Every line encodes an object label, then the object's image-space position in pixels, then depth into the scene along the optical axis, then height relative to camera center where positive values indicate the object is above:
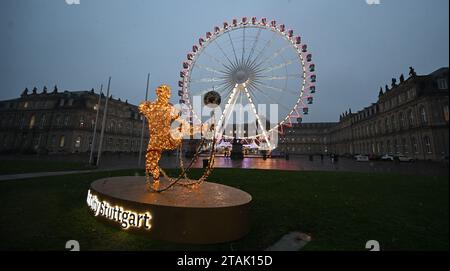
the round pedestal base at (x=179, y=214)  5.11 -1.46
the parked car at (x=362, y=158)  49.42 +0.59
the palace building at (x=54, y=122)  61.19 +9.61
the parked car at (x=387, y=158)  48.31 +0.82
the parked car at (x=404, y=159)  41.12 +0.57
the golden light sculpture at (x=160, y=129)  7.75 +1.00
